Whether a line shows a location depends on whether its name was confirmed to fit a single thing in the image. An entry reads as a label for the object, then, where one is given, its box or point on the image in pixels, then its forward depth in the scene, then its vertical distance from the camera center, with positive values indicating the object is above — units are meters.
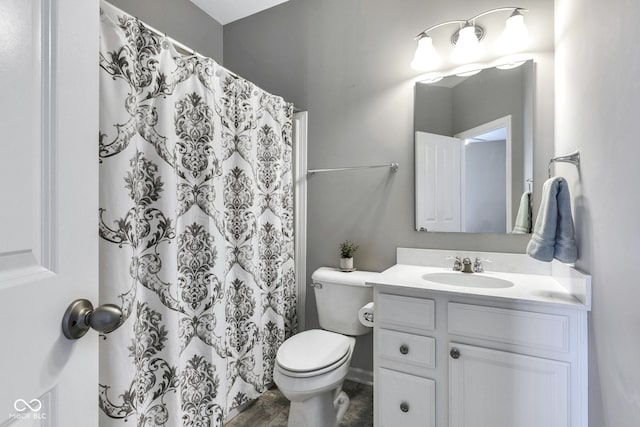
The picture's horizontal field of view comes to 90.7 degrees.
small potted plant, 1.95 -0.28
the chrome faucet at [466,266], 1.63 -0.29
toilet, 1.43 -0.70
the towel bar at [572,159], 1.20 +0.21
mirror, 1.62 +0.33
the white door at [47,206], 0.44 +0.01
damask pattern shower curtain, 1.09 -0.09
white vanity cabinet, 1.12 -0.59
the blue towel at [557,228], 1.20 -0.06
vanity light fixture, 1.57 +0.90
